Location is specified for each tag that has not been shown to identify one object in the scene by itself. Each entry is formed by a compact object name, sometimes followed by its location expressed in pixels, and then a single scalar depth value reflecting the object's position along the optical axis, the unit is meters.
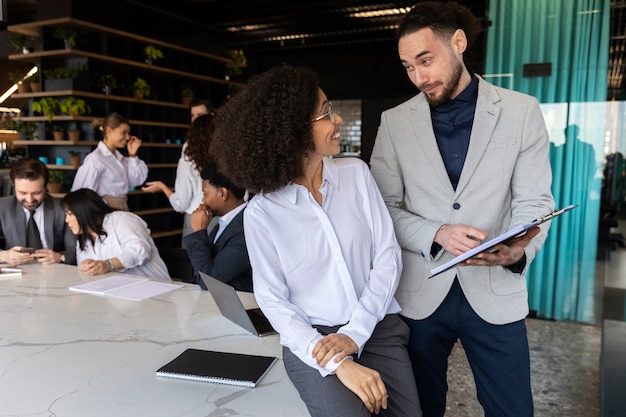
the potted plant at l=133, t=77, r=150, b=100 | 6.60
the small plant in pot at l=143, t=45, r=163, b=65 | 6.68
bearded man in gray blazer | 1.59
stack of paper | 2.27
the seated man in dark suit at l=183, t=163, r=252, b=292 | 2.23
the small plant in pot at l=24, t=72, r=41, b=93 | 5.89
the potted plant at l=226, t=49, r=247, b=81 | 8.41
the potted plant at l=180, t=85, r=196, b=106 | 7.40
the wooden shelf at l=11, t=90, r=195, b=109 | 5.71
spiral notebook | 1.39
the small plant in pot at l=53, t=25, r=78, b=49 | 5.70
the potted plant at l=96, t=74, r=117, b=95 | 6.17
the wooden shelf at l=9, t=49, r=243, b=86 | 5.76
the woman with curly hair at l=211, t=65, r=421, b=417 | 1.38
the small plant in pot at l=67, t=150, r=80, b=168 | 5.92
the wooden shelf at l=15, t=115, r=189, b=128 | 5.71
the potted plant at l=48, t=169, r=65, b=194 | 5.78
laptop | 1.75
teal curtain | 4.28
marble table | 1.29
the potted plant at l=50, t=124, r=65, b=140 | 5.91
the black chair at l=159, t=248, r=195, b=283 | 3.03
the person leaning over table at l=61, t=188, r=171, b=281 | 2.85
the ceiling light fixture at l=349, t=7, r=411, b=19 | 8.14
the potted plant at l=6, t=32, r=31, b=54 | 5.90
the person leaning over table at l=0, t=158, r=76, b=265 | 3.33
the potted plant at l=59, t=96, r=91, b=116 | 5.72
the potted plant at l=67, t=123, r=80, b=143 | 5.88
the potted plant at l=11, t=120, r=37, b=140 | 6.04
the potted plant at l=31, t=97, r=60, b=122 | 5.75
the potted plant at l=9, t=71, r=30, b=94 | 5.96
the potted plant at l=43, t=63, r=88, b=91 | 5.77
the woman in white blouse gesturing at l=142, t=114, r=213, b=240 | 3.55
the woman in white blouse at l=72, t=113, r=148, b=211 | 4.64
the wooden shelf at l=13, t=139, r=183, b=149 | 5.76
